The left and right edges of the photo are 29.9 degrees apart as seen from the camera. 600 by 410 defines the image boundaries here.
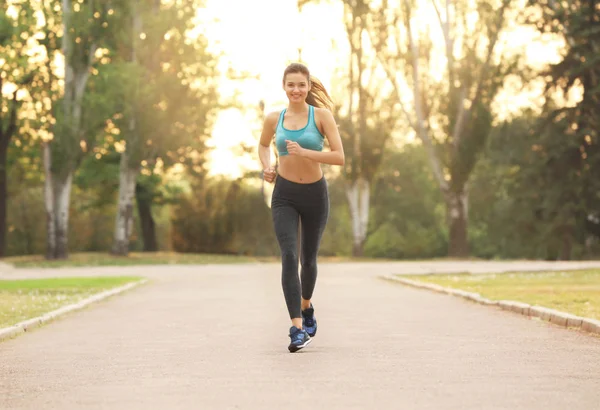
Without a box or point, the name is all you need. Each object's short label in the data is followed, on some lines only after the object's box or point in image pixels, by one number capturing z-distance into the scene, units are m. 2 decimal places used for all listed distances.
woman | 9.30
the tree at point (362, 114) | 44.19
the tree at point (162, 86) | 41.00
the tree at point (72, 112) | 38.88
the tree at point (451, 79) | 41.28
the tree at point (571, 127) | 41.69
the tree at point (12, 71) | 39.88
